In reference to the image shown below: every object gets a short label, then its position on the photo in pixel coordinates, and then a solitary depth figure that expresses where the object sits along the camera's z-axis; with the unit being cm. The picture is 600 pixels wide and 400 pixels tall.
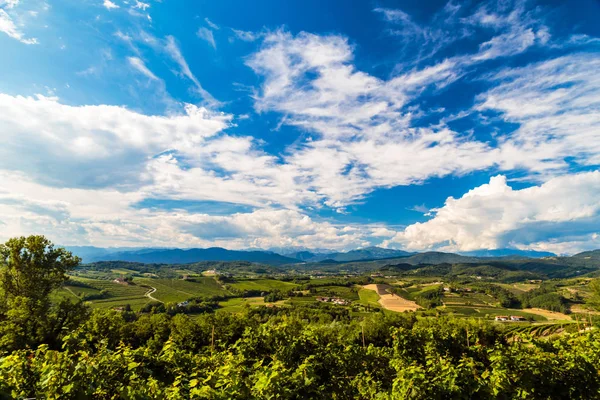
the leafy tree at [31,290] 2311
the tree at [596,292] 5619
